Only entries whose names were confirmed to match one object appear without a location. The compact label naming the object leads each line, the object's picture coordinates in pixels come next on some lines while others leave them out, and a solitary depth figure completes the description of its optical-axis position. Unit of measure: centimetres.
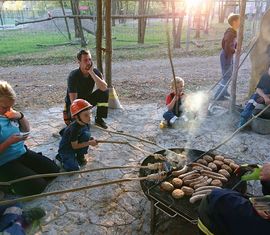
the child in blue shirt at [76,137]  289
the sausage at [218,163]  261
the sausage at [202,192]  220
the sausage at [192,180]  235
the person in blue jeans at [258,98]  395
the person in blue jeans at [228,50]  502
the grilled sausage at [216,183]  232
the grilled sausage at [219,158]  270
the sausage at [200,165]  252
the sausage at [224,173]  247
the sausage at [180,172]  245
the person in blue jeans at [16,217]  217
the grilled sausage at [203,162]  263
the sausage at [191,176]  239
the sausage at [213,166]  255
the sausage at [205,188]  224
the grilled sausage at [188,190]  226
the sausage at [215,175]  240
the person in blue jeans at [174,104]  403
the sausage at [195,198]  217
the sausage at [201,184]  231
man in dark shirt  369
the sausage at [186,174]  242
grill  208
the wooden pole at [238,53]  410
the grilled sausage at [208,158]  270
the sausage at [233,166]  256
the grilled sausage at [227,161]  264
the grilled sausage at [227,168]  254
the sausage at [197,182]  234
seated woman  257
